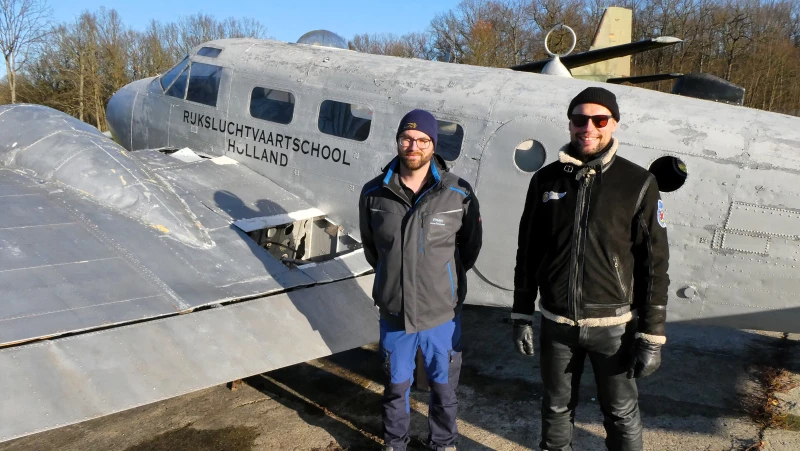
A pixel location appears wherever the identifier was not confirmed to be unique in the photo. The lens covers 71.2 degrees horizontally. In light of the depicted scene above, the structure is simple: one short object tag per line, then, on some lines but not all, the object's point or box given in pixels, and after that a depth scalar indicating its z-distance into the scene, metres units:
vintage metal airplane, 4.07
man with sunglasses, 3.34
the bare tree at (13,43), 34.47
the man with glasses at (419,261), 4.00
